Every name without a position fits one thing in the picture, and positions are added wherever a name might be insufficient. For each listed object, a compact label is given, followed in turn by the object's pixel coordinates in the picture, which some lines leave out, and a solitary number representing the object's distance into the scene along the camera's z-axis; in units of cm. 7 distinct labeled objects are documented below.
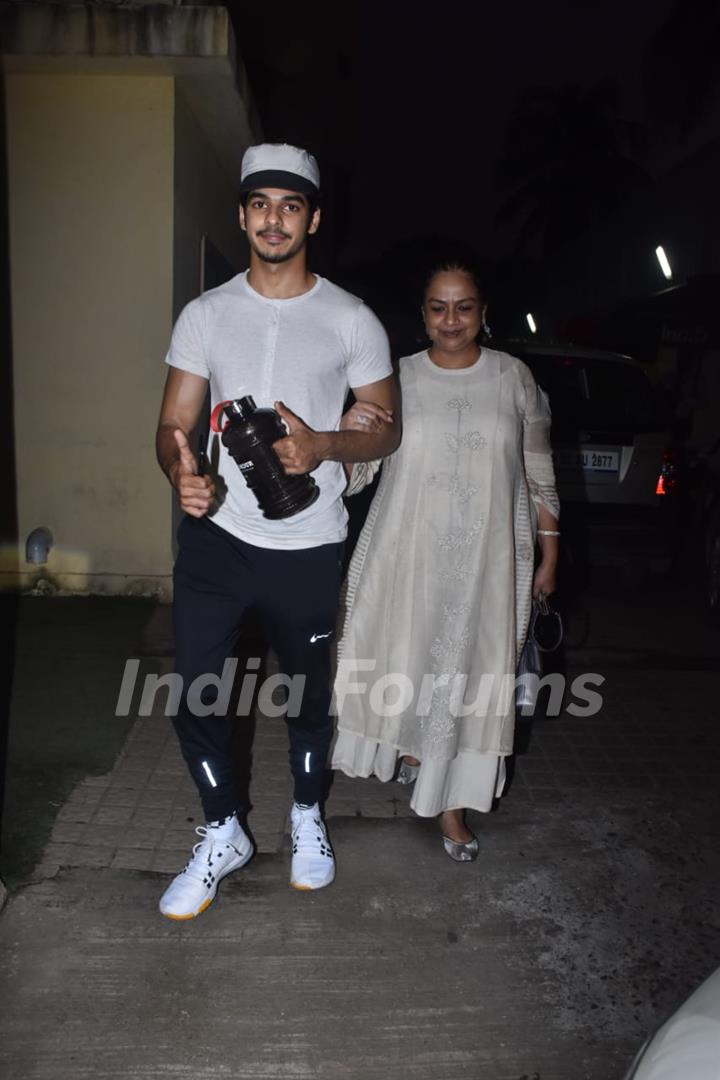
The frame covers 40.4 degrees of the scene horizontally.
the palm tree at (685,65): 2028
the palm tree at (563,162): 3525
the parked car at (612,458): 696
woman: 327
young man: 284
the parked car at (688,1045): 169
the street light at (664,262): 2262
